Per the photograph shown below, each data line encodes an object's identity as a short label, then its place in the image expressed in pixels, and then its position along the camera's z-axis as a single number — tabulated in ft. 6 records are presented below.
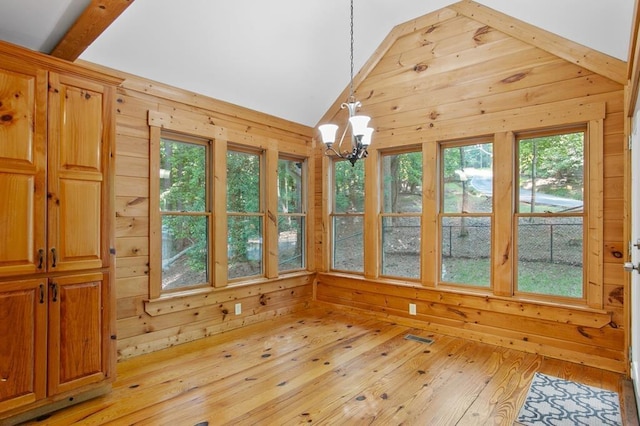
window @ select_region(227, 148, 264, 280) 13.65
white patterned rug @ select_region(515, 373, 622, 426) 7.48
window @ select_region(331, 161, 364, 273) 15.52
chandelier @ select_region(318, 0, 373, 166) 8.73
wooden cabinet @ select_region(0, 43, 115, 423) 7.00
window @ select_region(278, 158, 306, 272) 15.52
